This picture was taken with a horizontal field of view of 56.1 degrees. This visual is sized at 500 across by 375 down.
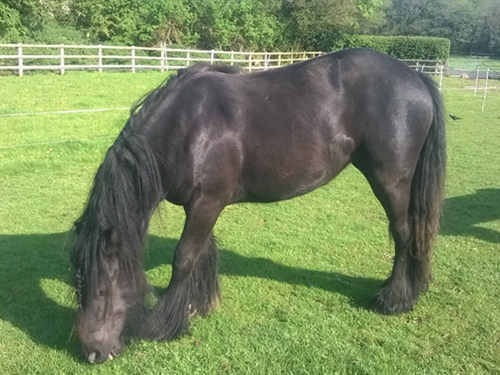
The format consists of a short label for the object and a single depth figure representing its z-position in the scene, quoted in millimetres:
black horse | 2859
